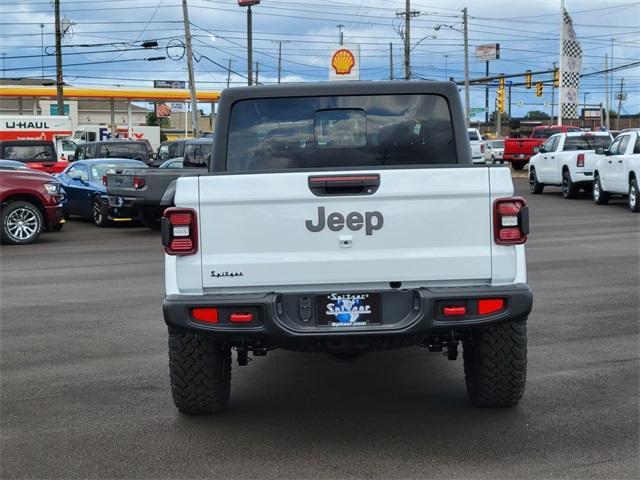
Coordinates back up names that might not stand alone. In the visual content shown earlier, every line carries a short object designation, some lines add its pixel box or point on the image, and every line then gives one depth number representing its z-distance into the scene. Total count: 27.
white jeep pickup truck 5.14
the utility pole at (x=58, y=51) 50.50
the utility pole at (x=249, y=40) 46.44
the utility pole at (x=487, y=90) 106.57
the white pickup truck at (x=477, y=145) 41.28
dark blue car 20.14
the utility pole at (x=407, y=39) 61.47
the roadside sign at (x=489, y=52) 105.69
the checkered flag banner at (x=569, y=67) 53.40
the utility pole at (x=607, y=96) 86.30
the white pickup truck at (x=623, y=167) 20.81
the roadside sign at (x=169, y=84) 90.00
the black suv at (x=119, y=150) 26.16
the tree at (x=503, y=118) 146.88
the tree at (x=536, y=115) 166.81
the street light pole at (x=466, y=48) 64.94
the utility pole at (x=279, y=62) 88.72
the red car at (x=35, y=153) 28.13
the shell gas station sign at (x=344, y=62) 60.03
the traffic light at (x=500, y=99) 87.25
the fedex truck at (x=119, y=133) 59.81
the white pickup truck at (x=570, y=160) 25.48
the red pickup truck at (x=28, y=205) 16.73
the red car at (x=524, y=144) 38.59
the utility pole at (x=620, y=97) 124.80
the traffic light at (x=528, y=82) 68.53
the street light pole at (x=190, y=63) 46.72
